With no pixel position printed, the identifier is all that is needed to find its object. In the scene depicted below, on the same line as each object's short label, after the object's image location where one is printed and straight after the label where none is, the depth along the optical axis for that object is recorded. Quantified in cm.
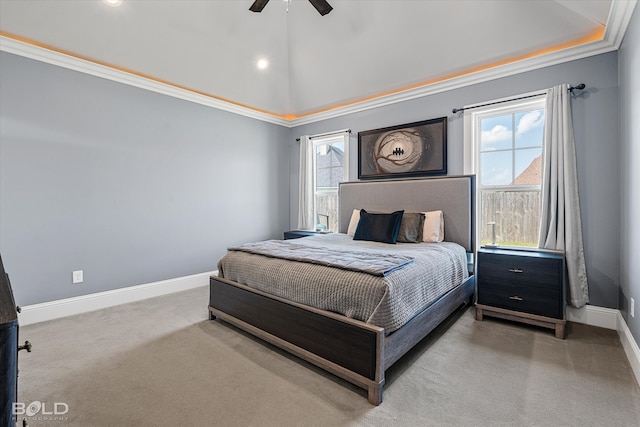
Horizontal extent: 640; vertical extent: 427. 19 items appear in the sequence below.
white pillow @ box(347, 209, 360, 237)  407
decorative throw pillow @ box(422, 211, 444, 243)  346
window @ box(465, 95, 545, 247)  322
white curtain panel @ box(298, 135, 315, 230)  515
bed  180
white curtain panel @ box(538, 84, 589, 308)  281
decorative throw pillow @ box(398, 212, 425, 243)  346
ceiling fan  251
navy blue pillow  346
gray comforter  185
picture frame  379
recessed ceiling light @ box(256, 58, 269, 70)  408
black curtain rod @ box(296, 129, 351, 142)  466
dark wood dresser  67
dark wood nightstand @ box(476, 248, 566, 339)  261
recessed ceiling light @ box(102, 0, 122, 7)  280
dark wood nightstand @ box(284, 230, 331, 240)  470
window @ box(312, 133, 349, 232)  497
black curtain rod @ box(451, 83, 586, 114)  283
